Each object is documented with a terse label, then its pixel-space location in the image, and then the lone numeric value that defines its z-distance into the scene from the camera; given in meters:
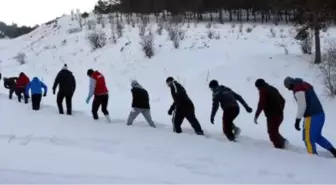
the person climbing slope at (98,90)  11.48
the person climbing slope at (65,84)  12.41
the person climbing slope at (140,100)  10.77
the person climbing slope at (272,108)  8.88
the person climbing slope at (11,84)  17.45
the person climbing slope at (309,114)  8.25
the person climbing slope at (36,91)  13.52
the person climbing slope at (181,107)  9.97
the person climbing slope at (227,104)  9.37
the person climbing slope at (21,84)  16.17
